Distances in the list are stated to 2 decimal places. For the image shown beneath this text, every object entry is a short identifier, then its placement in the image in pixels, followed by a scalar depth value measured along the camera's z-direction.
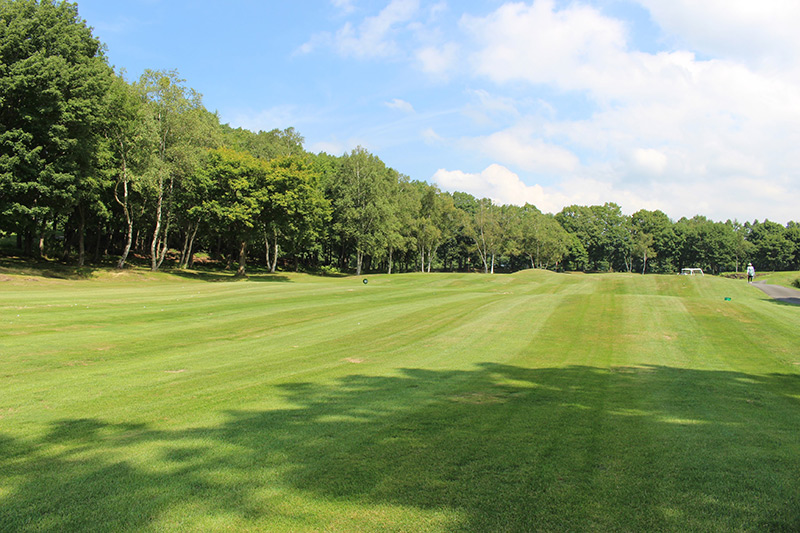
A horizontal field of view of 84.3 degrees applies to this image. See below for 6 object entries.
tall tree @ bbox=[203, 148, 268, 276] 44.97
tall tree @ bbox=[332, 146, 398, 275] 63.66
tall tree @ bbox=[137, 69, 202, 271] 43.09
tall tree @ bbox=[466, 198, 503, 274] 89.31
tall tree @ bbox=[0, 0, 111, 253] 30.00
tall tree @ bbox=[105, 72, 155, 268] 39.00
